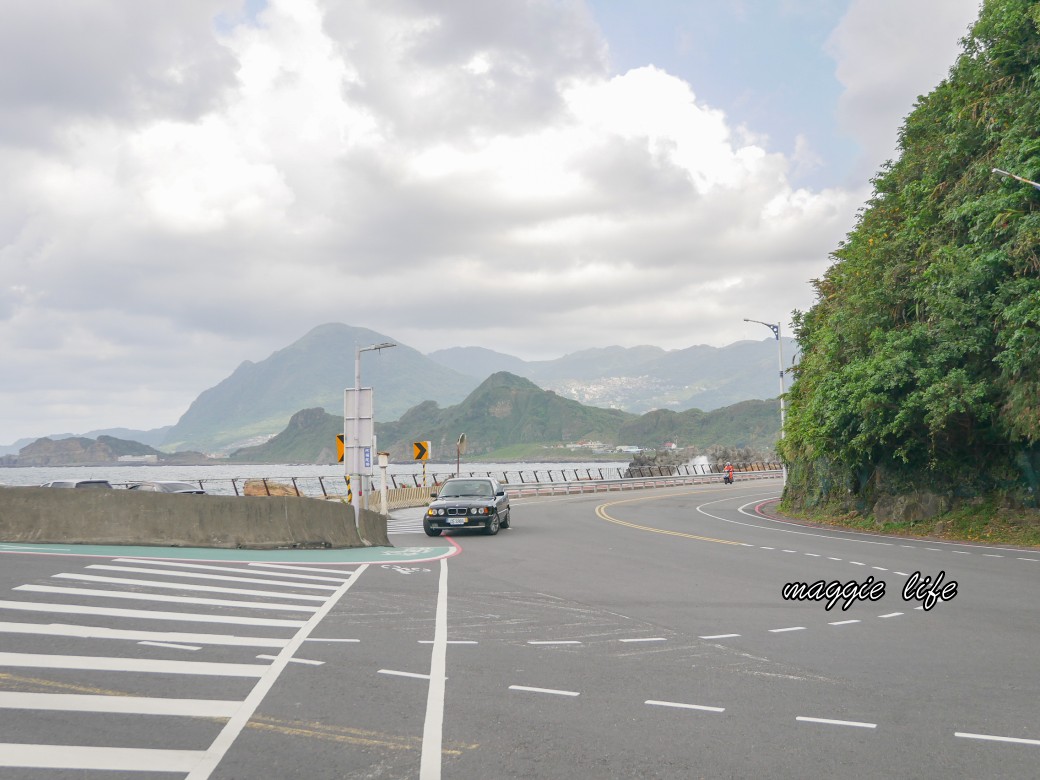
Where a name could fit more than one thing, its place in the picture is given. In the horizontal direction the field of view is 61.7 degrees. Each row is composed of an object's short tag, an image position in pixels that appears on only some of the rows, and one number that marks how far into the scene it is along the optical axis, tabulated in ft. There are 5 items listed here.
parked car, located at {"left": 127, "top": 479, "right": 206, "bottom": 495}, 120.06
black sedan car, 81.92
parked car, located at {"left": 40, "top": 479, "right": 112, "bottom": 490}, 124.25
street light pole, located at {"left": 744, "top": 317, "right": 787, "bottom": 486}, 158.20
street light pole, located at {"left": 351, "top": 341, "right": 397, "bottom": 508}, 74.22
